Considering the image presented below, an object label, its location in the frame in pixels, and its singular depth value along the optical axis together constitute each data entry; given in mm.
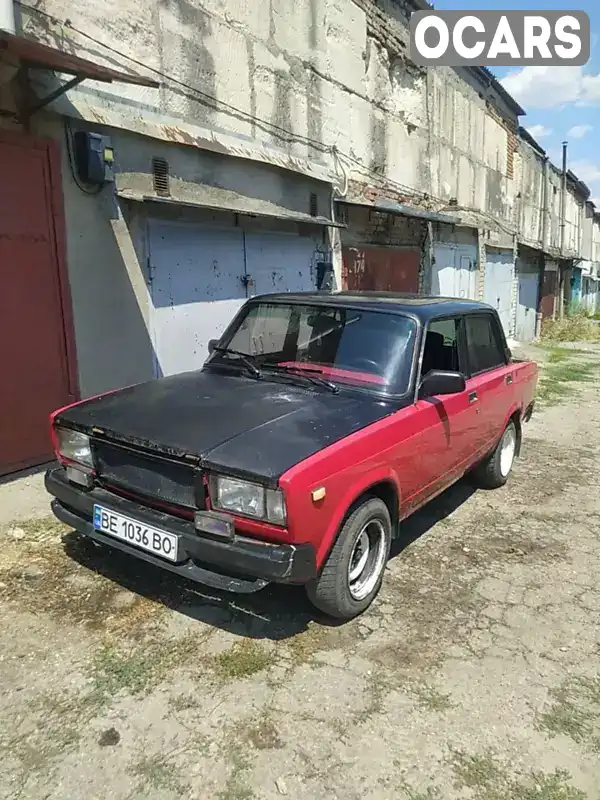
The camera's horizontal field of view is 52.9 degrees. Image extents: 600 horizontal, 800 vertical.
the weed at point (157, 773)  2207
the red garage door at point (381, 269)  10828
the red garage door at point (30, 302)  5094
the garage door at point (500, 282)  18469
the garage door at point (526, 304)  22016
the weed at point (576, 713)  2559
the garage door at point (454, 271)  14430
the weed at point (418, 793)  2207
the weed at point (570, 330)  21594
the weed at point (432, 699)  2678
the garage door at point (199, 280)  6746
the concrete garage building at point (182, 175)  5250
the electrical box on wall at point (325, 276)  9805
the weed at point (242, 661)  2824
